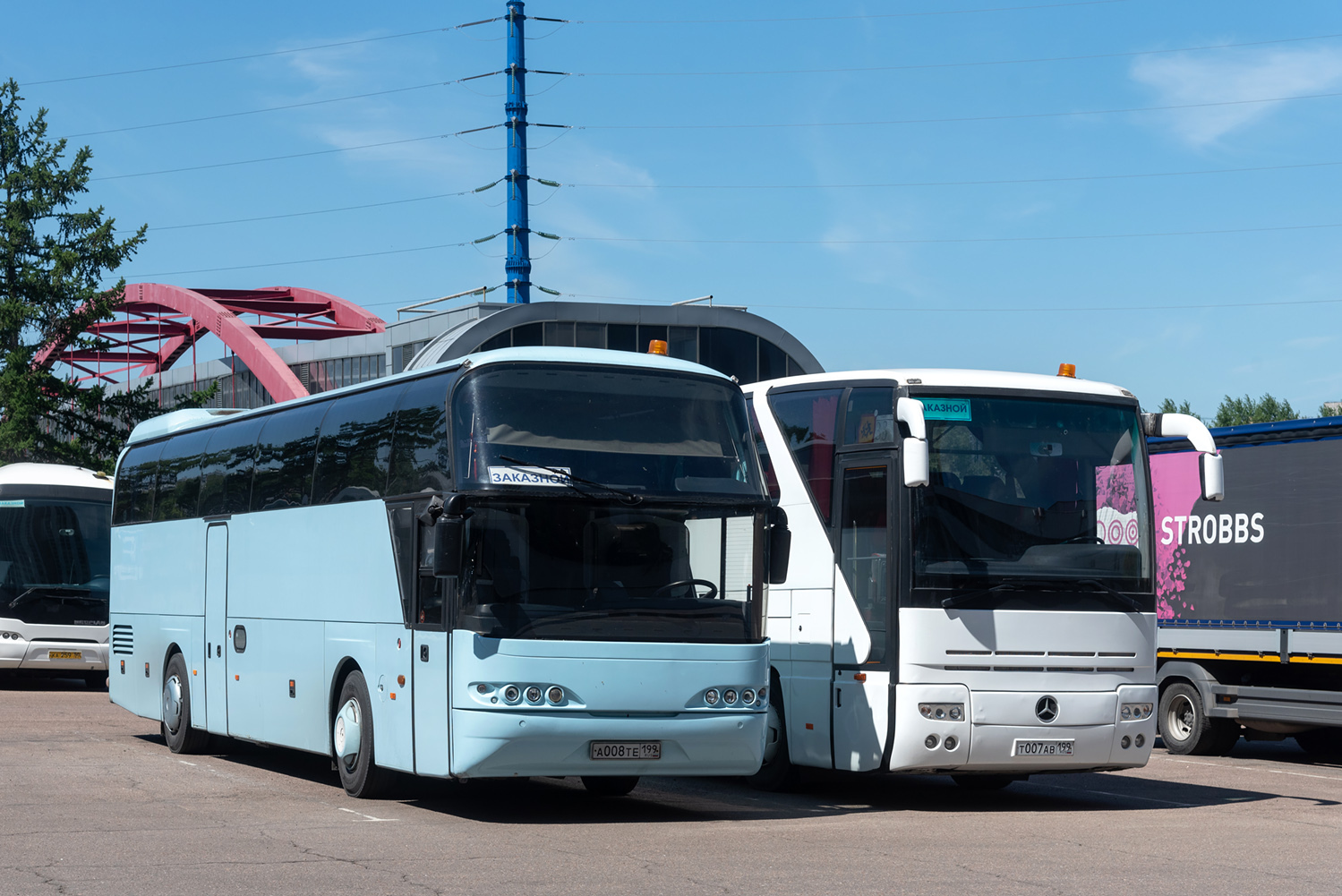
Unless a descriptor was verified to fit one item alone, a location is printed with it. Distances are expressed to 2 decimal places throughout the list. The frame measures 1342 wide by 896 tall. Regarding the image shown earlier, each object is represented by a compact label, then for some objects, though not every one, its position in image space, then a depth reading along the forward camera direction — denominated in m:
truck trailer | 16.53
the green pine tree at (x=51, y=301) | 41.94
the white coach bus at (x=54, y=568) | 25.48
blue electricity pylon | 47.25
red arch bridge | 64.50
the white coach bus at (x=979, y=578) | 12.47
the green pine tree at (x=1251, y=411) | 97.25
